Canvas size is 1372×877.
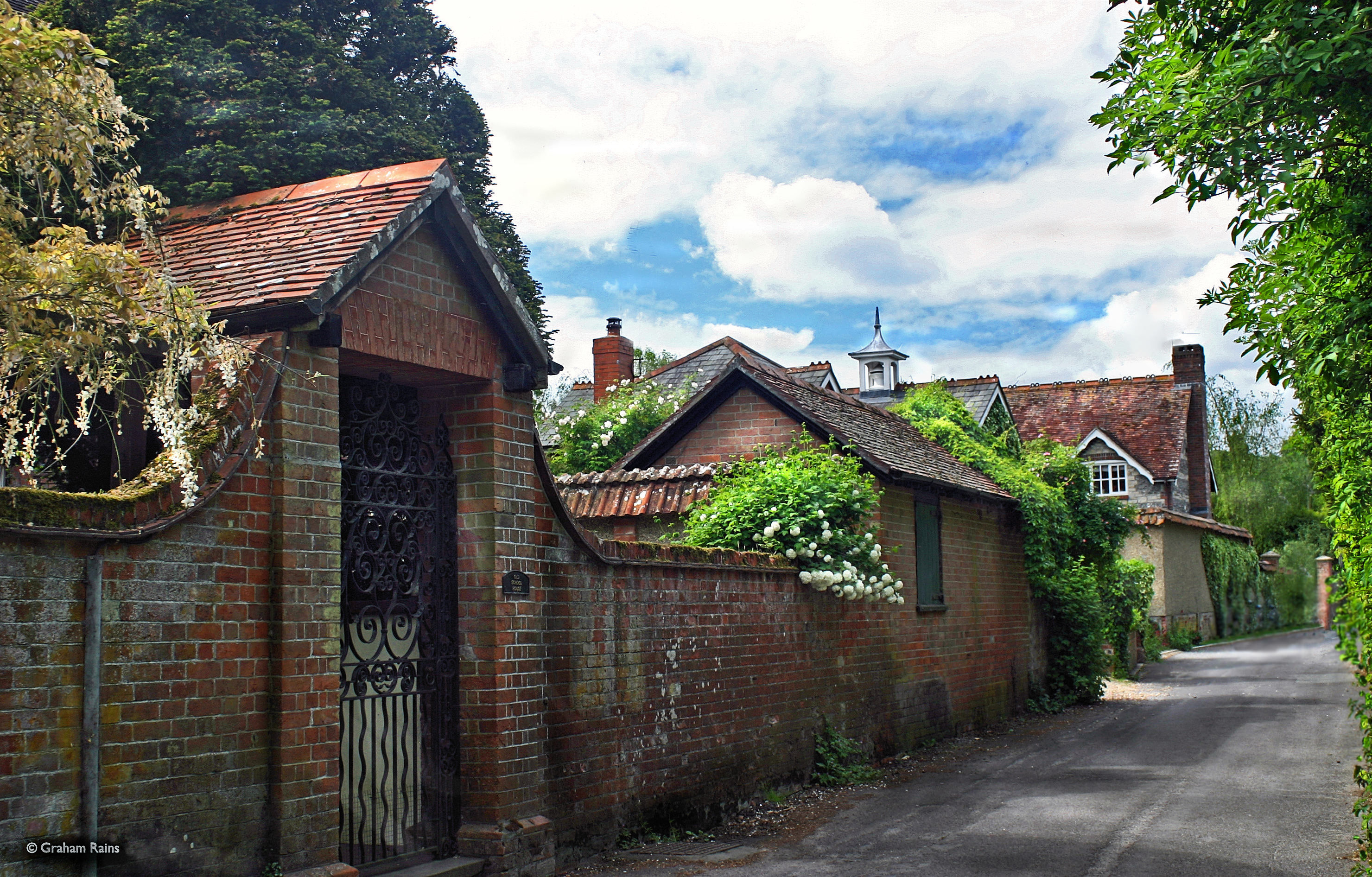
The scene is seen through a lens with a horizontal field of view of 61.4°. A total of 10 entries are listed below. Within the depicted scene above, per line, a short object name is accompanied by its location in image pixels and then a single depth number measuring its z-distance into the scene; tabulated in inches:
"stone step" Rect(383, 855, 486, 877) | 258.5
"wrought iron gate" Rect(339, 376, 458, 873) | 265.7
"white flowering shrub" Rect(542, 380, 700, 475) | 743.1
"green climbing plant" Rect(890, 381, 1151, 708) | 722.2
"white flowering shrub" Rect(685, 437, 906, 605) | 456.4
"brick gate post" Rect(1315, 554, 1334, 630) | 1809.8
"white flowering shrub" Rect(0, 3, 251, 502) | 187.8
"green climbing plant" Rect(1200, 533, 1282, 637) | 1598.2
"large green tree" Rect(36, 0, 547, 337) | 495.5
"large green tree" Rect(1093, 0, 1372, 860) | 186.1
